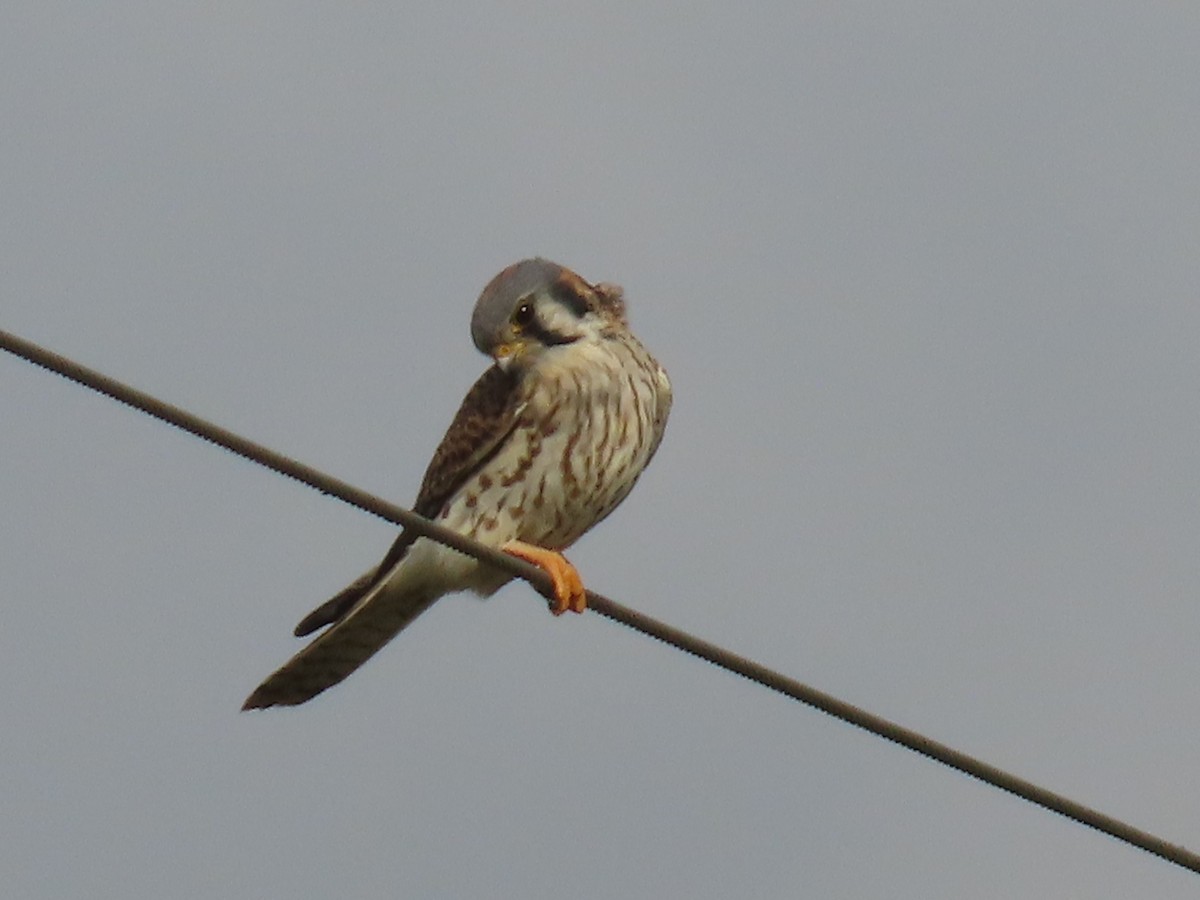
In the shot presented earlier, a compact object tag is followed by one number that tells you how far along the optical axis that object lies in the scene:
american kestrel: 13.95
